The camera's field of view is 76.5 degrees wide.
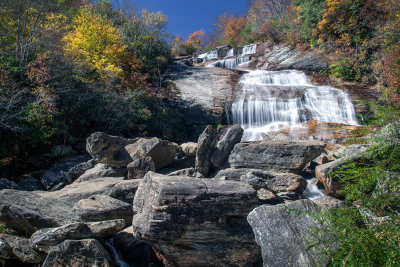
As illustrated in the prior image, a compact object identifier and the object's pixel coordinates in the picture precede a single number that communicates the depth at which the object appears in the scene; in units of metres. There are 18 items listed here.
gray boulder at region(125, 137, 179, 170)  8.20
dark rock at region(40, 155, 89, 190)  8.77
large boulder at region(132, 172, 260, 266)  4.04
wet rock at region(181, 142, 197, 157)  9.52
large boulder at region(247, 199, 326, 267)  3.32
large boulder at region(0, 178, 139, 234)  5.32
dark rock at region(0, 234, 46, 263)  4.65
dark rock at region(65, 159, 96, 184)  8.95
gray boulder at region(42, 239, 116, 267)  4.09
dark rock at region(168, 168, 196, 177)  7.40
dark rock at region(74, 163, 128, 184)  8.24
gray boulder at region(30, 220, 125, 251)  4.47
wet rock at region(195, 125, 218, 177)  8.04
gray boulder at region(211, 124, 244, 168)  8.27
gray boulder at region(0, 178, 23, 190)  7.35
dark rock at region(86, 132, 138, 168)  8.17
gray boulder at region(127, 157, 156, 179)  7.17
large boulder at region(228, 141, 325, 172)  7.13
